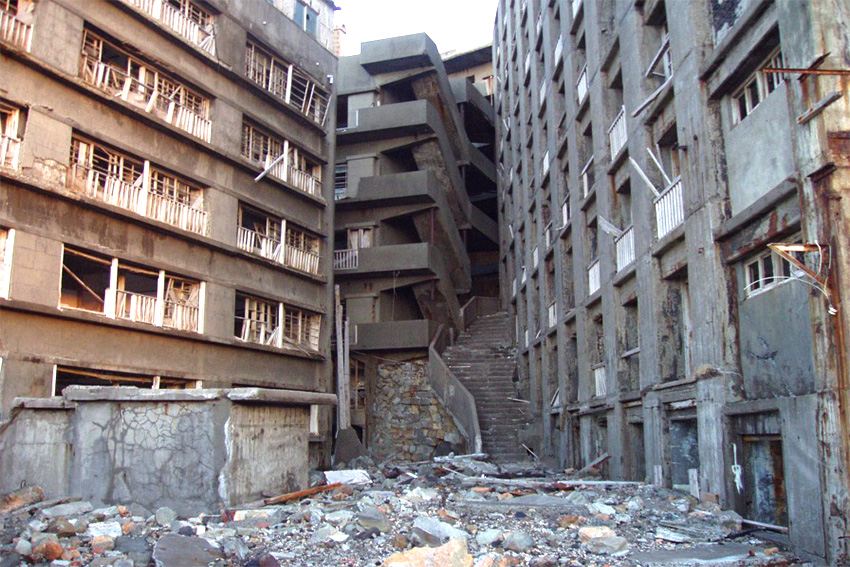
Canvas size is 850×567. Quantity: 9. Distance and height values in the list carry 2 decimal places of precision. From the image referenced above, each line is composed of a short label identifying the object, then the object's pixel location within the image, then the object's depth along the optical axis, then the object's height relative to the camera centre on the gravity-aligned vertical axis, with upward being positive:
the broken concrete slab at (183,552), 8.02 -1.53
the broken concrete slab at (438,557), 7.65 -1.51
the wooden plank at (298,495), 11.30 -1.34
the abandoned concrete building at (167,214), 15.12 +5.04
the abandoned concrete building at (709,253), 8.64 +2.54
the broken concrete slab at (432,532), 8.90 -1.48
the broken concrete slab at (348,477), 14.42 -1.29
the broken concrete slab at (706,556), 8.43 -1.70
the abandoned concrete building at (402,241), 27.52 +7.10
